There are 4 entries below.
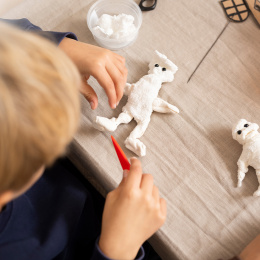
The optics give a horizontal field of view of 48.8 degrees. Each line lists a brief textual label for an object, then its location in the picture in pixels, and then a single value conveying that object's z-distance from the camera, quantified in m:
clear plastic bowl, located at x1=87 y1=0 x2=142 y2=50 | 0.71
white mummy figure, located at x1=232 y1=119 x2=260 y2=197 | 0.58
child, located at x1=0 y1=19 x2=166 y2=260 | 0.30
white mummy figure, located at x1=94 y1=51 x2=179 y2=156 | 0.62
